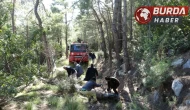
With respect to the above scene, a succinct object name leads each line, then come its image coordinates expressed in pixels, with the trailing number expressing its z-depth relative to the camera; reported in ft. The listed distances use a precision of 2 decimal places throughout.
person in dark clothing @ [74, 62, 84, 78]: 44.99
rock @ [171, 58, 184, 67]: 27.09
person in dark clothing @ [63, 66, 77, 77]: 42.74
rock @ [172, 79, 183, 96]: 22.04
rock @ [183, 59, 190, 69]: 25.76
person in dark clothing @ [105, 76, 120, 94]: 31.19
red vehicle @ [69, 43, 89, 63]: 73.46
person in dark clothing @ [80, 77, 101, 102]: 31.17
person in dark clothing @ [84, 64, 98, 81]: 38.32
